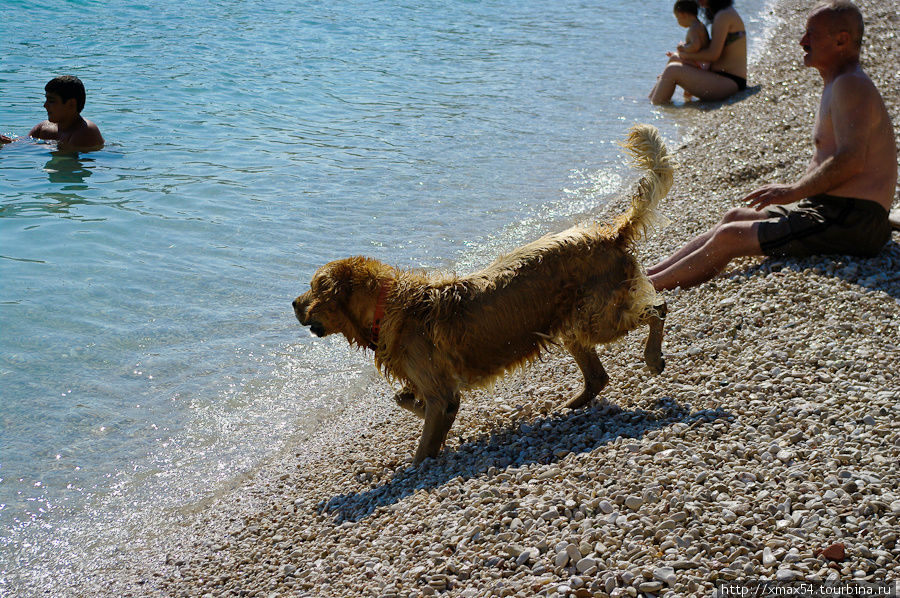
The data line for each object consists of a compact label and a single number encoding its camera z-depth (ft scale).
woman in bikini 47.44
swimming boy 37.09
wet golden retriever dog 15.47
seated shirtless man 18.86
